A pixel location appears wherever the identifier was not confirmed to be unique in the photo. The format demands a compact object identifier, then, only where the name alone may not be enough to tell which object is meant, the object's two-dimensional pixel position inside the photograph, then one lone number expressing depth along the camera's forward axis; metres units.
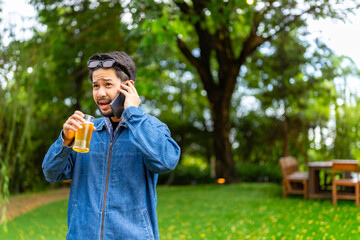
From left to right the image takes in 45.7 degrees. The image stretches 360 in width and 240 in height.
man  1.82
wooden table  9.38
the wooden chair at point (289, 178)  9.69
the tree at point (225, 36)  9.13
